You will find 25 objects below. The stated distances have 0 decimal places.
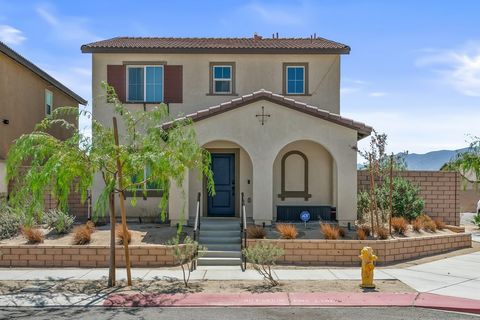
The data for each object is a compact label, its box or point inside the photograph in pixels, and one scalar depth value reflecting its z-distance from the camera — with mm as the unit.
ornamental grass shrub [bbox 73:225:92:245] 14547
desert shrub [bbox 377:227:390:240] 14822
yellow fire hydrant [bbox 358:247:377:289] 11242
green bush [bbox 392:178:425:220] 17969
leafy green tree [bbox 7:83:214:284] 10711
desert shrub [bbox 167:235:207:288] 11629
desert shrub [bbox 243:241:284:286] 11602
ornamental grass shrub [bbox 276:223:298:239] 14750
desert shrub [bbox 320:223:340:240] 14781
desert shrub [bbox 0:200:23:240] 15523
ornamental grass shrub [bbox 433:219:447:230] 17516
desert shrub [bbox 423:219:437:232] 16781
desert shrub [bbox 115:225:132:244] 14386
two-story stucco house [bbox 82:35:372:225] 17094
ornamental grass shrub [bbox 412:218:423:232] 16412
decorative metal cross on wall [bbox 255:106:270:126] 17094
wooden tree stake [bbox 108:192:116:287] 11453
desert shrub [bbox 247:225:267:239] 14992
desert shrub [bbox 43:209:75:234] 15719
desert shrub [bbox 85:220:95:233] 15436
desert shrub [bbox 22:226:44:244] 14539
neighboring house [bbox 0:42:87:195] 20344
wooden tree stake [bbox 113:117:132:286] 11258
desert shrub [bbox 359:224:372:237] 15570
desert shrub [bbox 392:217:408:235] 15898
